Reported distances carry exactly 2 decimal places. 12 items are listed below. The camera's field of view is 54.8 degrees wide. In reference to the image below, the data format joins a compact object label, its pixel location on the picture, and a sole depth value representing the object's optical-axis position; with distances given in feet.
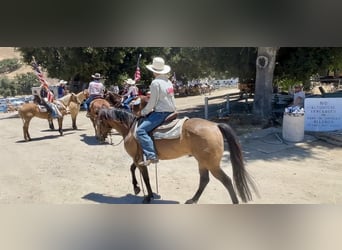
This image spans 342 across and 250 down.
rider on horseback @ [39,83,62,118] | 21.03
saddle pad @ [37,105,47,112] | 21.03
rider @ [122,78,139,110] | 19.77
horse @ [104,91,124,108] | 20.39
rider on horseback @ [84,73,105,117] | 19.90
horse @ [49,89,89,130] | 22.71
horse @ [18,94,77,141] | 20.49
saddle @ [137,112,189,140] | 10.58
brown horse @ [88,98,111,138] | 18.72
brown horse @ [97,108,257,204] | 10.18
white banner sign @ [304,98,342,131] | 19.49
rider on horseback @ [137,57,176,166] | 10.50
